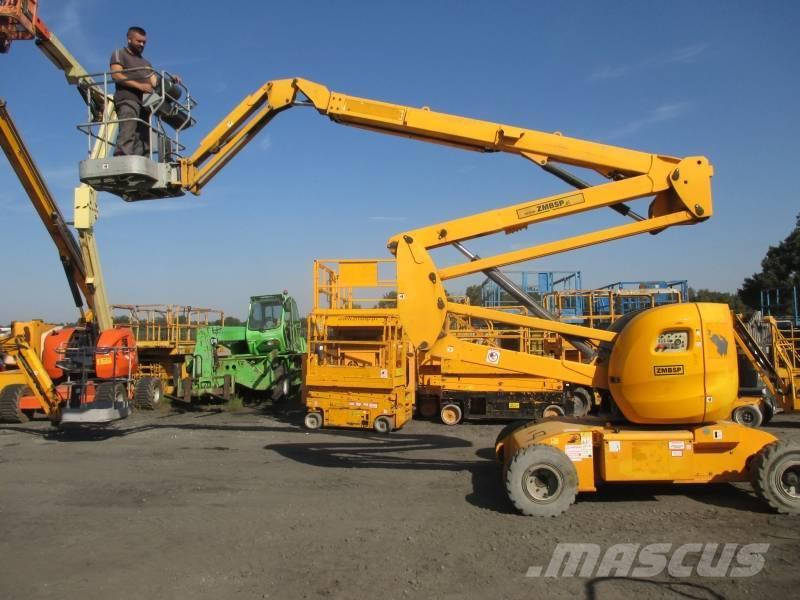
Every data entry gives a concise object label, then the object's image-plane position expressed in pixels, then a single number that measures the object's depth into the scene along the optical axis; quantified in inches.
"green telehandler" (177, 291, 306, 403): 695.7
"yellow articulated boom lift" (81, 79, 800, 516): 267.6
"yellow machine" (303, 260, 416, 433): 529.3
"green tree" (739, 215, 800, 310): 1750.7
